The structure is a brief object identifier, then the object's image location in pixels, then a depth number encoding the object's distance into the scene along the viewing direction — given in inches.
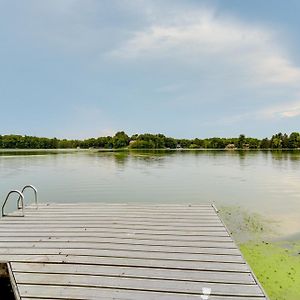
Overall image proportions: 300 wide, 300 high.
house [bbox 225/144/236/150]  4531.7
